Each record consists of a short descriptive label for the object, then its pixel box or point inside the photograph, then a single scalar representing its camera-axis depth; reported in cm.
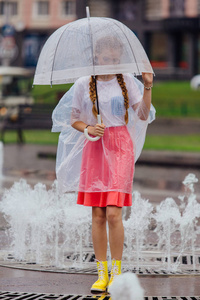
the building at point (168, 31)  5803
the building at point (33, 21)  6531
